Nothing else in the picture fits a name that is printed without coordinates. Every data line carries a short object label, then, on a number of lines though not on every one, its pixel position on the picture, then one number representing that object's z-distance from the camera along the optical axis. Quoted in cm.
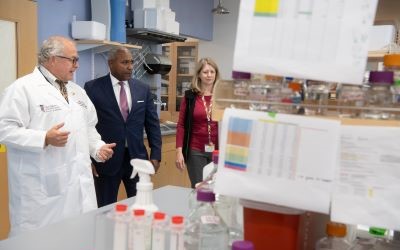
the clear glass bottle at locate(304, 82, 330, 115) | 84
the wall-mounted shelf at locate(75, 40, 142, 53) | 344
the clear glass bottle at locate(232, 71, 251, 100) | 86
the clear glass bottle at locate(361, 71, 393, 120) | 80
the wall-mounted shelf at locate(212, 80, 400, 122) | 80
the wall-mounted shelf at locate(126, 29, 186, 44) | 410
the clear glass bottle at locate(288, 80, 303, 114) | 84
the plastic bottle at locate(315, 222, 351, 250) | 94
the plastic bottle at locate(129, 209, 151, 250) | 92
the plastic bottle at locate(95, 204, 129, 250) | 93
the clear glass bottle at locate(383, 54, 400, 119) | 80
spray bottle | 99
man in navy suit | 299
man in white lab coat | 217
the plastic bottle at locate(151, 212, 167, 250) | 92
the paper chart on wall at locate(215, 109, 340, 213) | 79
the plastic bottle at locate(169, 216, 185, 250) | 92
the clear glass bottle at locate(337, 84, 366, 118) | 81
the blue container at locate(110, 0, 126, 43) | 374
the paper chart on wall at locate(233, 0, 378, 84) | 75
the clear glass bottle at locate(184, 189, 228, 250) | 100
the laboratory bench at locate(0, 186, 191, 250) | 121
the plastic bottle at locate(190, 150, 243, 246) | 109
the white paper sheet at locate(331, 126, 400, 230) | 77
